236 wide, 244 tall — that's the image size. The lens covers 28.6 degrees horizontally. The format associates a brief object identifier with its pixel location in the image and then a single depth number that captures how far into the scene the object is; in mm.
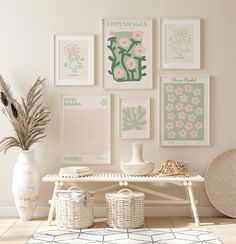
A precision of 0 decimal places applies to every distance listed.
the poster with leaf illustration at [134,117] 4570
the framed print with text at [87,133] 4578
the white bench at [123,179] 4082
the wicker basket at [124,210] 3932
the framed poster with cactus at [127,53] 4562
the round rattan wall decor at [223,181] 4480
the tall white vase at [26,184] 4297
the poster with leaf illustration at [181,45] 4547
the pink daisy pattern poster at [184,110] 4555
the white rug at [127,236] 3518
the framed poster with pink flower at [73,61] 4578
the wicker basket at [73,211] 3926
